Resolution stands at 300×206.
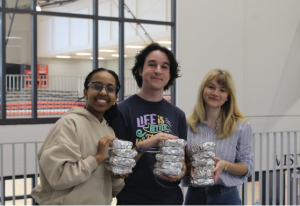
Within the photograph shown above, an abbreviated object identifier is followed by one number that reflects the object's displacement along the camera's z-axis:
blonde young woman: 2.02
